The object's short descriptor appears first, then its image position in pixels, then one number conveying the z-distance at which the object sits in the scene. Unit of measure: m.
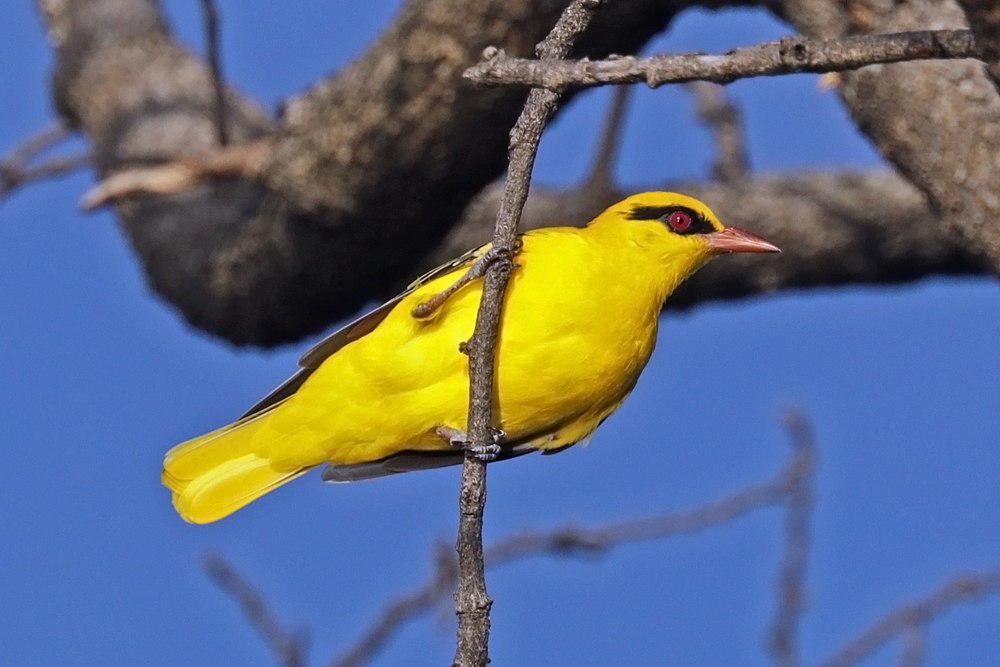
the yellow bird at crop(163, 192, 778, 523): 7.34
